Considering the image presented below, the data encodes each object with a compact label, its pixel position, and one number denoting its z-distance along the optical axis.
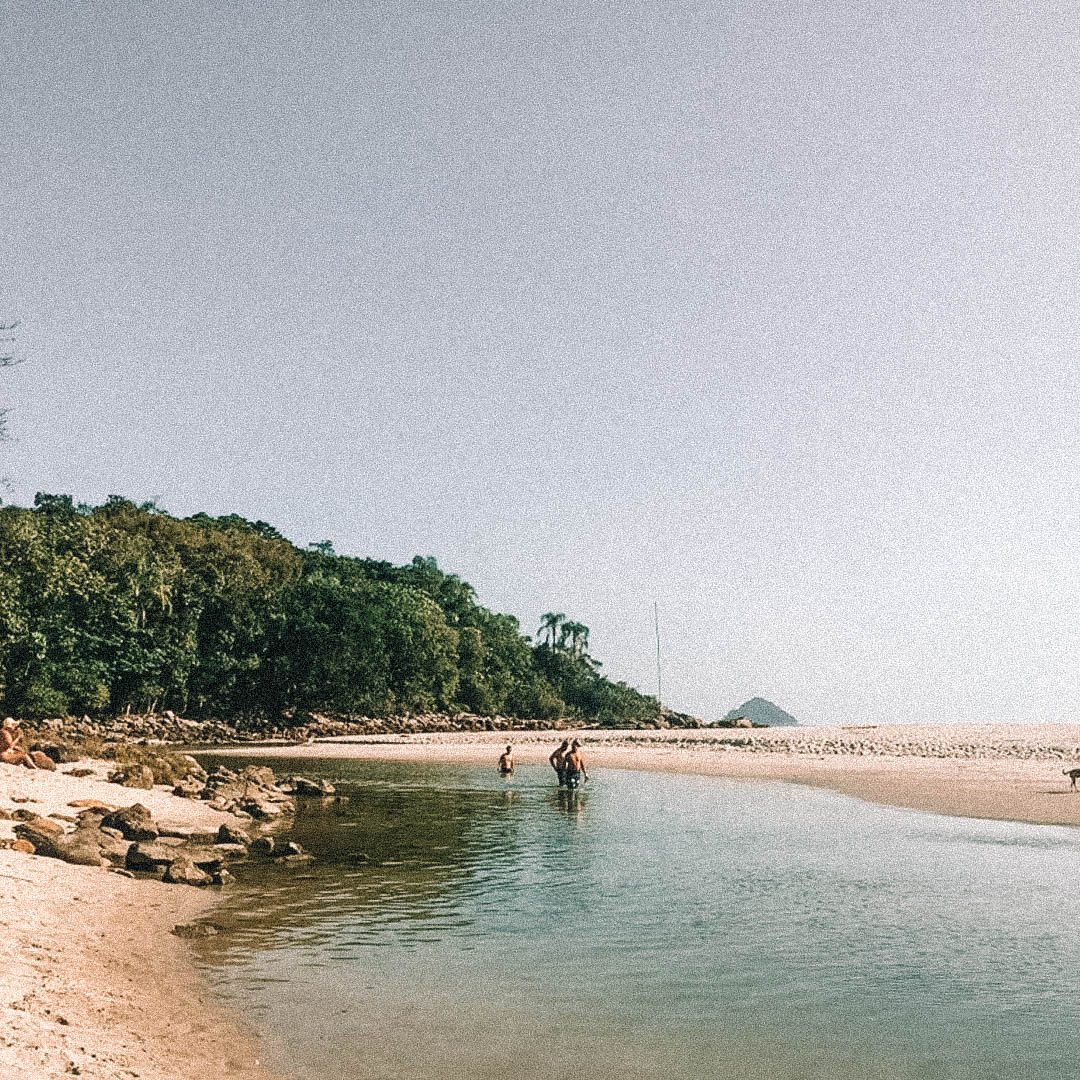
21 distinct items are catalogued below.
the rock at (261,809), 30.31
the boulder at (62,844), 18.77
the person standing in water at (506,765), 48.34
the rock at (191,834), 23.09
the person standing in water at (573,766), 41.92
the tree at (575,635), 134.38
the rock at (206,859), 20.27
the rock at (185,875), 19.03
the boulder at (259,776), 36.62
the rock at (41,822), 19.92
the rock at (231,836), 23.38
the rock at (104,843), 19.59
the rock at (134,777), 30.80
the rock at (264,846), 23.10
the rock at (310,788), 37.31
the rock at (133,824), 22.30
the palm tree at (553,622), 134.50
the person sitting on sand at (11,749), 29.25
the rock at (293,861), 22.01
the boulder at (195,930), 15.23
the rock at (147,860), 19.61
